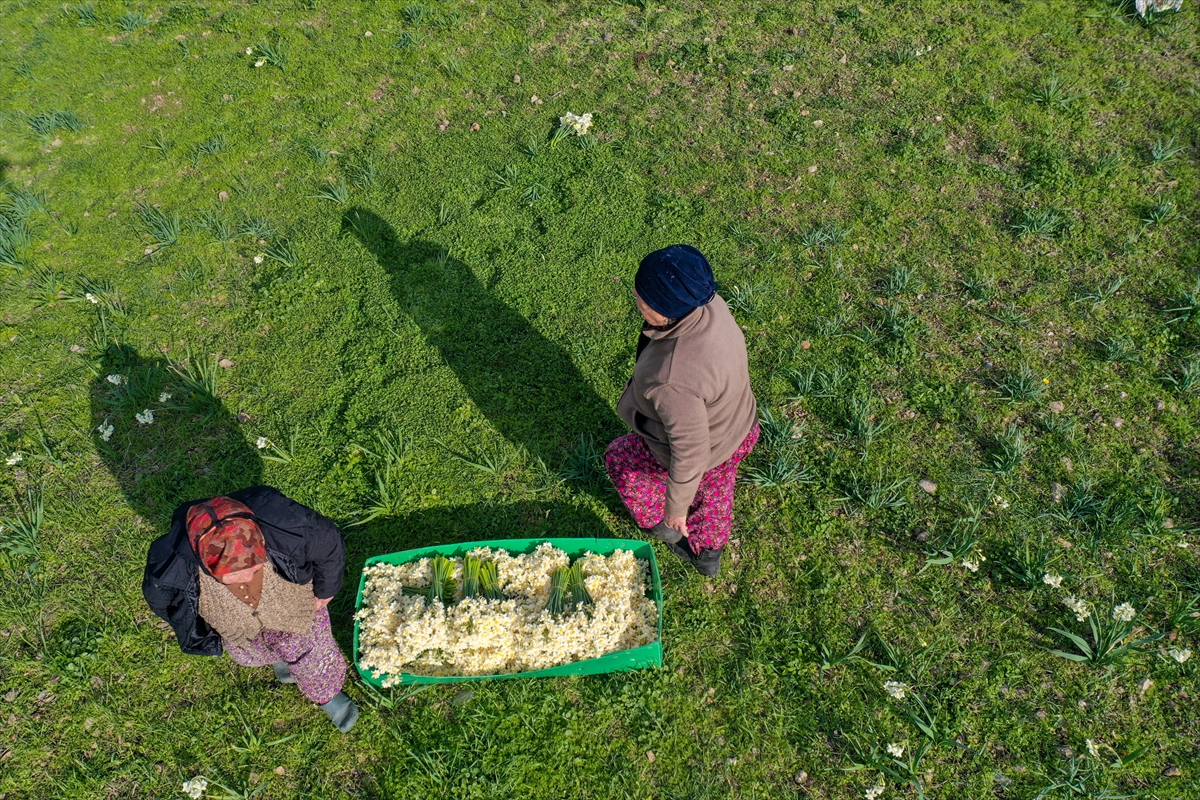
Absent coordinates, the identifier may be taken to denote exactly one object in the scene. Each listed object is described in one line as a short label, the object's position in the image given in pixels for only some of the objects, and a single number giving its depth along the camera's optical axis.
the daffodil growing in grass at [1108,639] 3.47
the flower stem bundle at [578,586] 3.59
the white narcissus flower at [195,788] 3.38
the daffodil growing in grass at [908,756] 3.29
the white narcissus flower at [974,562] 3.87
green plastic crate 3.42
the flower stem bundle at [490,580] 3.65
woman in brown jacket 2.80
